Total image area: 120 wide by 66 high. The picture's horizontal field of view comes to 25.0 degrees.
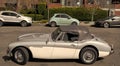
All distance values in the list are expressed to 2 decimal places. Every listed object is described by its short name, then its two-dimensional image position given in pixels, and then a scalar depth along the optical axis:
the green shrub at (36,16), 30.48
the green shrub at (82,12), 31.14
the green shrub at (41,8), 32.96
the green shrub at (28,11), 32.94
